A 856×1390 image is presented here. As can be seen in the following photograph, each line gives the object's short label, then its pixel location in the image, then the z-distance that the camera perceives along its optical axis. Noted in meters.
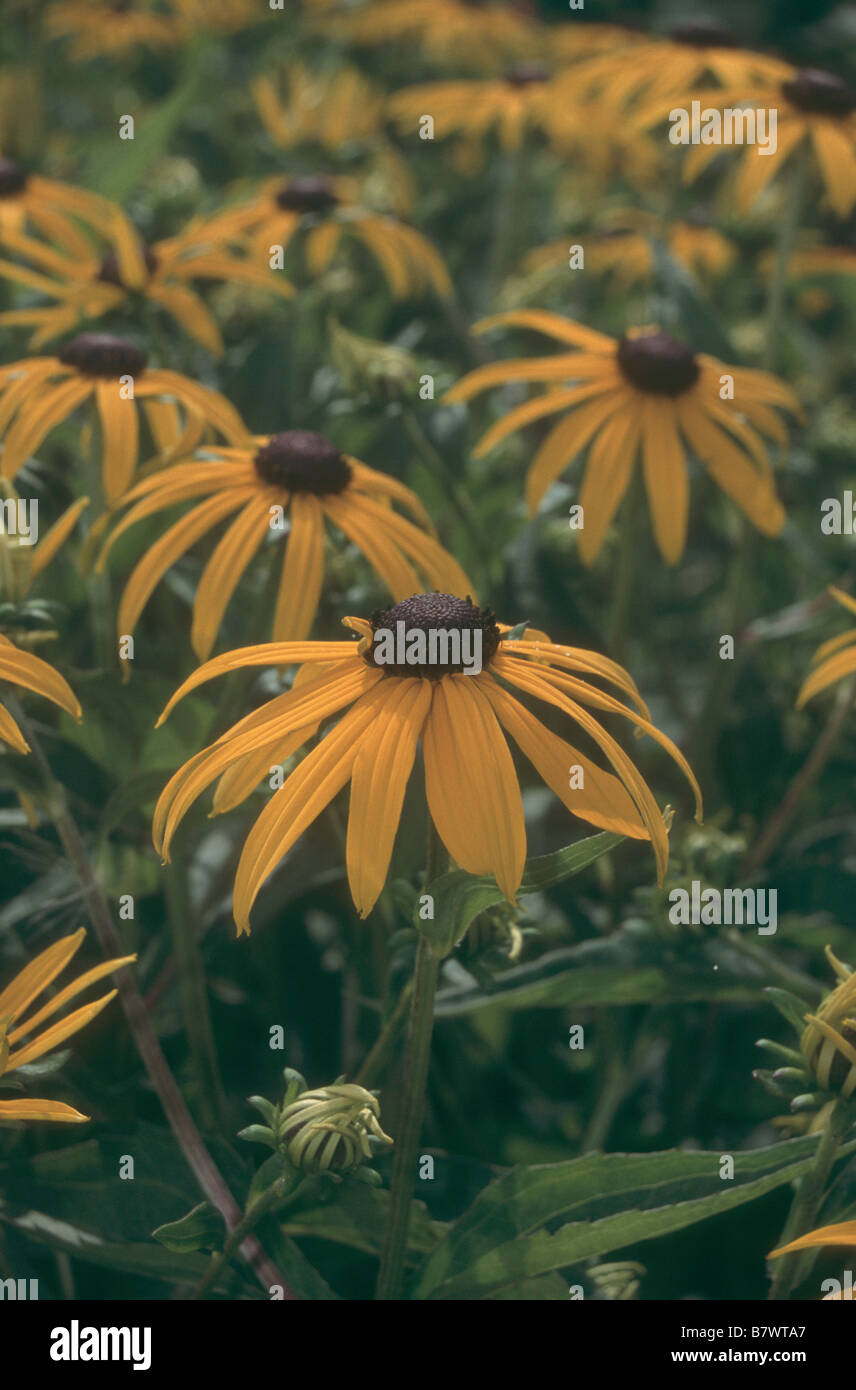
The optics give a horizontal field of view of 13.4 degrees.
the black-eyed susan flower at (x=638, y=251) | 0.72
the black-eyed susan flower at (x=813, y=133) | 0.63
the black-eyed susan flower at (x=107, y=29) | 0.87
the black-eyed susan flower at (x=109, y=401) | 0.57
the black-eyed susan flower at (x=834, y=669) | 0.55
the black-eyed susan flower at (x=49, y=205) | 0.66
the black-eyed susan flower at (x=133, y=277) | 0.61
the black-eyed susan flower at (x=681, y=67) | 0.66
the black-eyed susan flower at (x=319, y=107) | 0.76
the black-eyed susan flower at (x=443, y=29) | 0.86
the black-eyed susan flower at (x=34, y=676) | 0.52
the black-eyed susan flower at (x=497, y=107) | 0.74
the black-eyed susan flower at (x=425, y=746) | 0.50
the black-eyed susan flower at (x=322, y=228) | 0.66
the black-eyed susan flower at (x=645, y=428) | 0.58
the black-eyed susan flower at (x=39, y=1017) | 0.50
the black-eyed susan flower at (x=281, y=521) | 0.55
